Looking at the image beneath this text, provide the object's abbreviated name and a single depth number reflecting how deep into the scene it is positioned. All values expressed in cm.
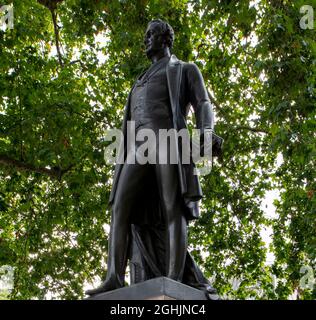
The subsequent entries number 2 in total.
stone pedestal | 422
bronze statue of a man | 475
